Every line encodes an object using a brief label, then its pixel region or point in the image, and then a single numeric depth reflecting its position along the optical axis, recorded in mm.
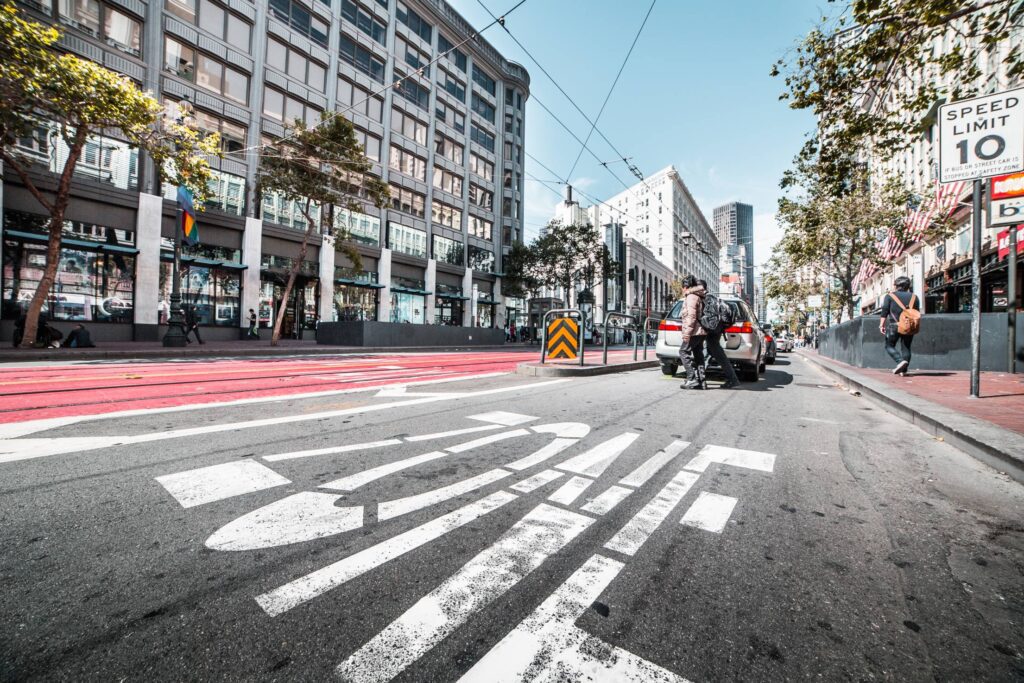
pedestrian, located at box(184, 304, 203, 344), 18039
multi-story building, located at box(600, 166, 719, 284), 68375
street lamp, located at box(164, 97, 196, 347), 15253
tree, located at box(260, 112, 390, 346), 18422
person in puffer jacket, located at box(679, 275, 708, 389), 6930
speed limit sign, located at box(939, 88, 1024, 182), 5081
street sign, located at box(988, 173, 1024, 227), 6465
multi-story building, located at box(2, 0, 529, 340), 18016
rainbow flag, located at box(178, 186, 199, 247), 16047
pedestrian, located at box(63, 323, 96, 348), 12398
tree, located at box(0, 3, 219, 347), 10430
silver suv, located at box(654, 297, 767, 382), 8227
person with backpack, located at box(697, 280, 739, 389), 6945
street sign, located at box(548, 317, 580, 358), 9695
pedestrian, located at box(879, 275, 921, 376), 8852
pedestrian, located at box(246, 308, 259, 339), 22219
